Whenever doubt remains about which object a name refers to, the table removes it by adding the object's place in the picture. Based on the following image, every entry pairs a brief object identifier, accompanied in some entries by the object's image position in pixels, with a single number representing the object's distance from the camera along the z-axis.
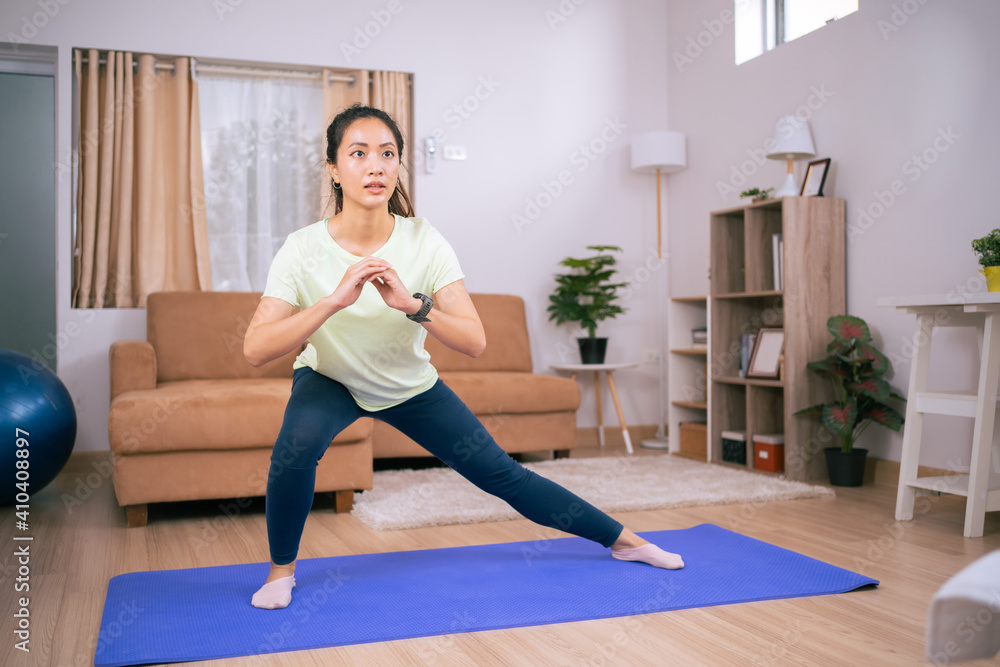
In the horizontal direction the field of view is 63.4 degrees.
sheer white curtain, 4.32
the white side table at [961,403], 2.49
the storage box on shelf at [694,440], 4.18
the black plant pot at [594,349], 4.46
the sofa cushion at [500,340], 4.27
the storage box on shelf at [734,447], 3.91
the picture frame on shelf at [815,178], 3.71
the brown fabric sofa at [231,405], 2.69
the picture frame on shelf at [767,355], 3.75
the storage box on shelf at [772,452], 3.67
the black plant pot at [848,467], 3.38
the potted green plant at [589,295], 4.46
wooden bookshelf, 3.56
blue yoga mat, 1.63
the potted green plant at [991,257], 2.57
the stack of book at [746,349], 3.95
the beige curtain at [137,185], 4.02
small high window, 3.95
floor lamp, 4.61
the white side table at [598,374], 4.34
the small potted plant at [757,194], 3.85
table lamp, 3.71
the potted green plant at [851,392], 3.27
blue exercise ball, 2.76
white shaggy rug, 2.79
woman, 1.76
